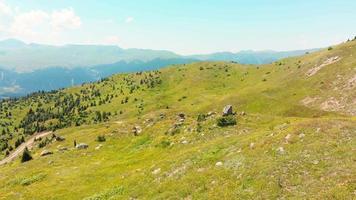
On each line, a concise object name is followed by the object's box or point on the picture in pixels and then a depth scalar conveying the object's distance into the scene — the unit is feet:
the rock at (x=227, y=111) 163.82
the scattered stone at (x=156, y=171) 112.40
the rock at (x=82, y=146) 192.74
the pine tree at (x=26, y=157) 201.31
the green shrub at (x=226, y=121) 151.48
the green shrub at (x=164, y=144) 151.12
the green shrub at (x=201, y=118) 166.85
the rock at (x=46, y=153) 196.29
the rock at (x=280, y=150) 97.64
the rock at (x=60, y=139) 246.27
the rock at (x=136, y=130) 190.93
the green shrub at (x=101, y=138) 197.36
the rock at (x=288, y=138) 103.14
